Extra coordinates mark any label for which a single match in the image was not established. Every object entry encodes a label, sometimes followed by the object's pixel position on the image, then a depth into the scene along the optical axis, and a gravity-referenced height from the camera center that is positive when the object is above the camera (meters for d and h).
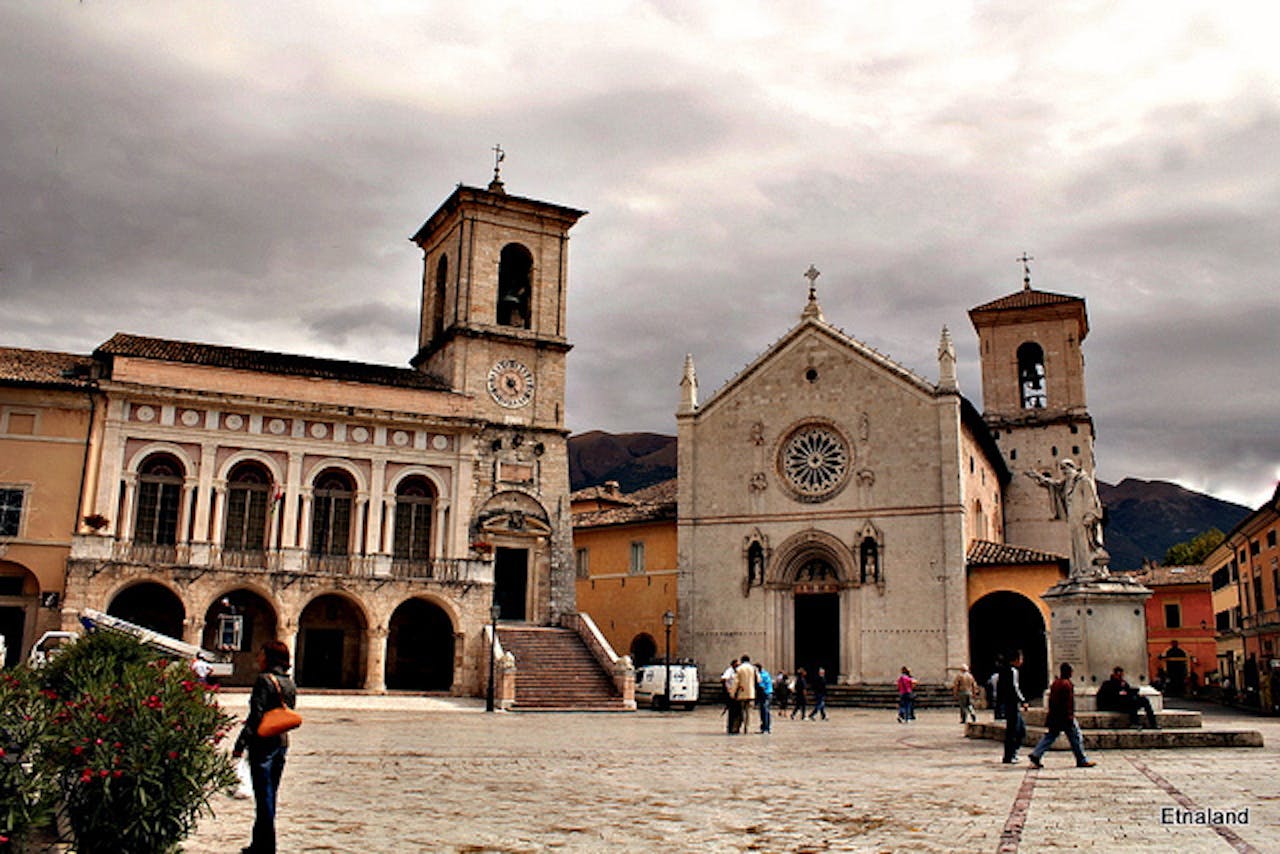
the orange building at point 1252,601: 41.47 +2.24
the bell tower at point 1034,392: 49.19 +11.39
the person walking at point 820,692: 29.58 -1.12
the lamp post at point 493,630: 32.03 +0.44
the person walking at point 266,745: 7.92 -0.74
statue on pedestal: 18.47 +2.26
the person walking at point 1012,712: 15.09 -0.80
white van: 34.62 -1.19
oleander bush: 6.89 -0.75
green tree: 79.62 +7.59
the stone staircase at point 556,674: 33.03 -0.84
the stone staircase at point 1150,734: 16.53 -1.19
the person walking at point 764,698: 22.97 -1.00
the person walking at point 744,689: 22.38 -0.80
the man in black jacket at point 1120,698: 17.30 -0.68
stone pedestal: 17.86 +0.30
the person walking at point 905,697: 28.00 -1.14
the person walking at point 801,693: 30.26 -1.16
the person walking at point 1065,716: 14.11 -0.80
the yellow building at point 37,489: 31.41 +4.20
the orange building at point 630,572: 43.56 +3.01
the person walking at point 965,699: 27.42 -1.15
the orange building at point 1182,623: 63.34 +1.74
